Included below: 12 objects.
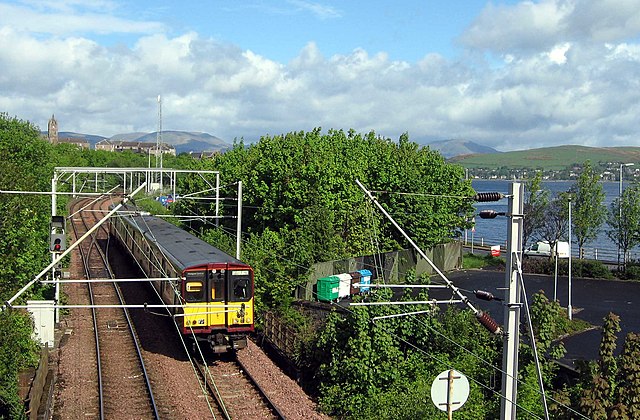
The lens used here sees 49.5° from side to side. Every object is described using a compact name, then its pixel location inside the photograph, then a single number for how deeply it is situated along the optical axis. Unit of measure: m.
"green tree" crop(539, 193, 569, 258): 44.25
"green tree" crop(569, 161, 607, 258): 42.94
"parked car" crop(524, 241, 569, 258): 48.99
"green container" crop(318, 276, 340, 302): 30.53
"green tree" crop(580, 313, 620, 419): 13.47
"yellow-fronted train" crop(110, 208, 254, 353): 21.39
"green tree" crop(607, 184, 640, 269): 42.00
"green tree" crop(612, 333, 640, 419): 13.17
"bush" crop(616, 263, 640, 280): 40.06
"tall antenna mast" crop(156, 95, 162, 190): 83.20
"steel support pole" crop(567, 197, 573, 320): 28.70
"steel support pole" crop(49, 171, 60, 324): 25.03
